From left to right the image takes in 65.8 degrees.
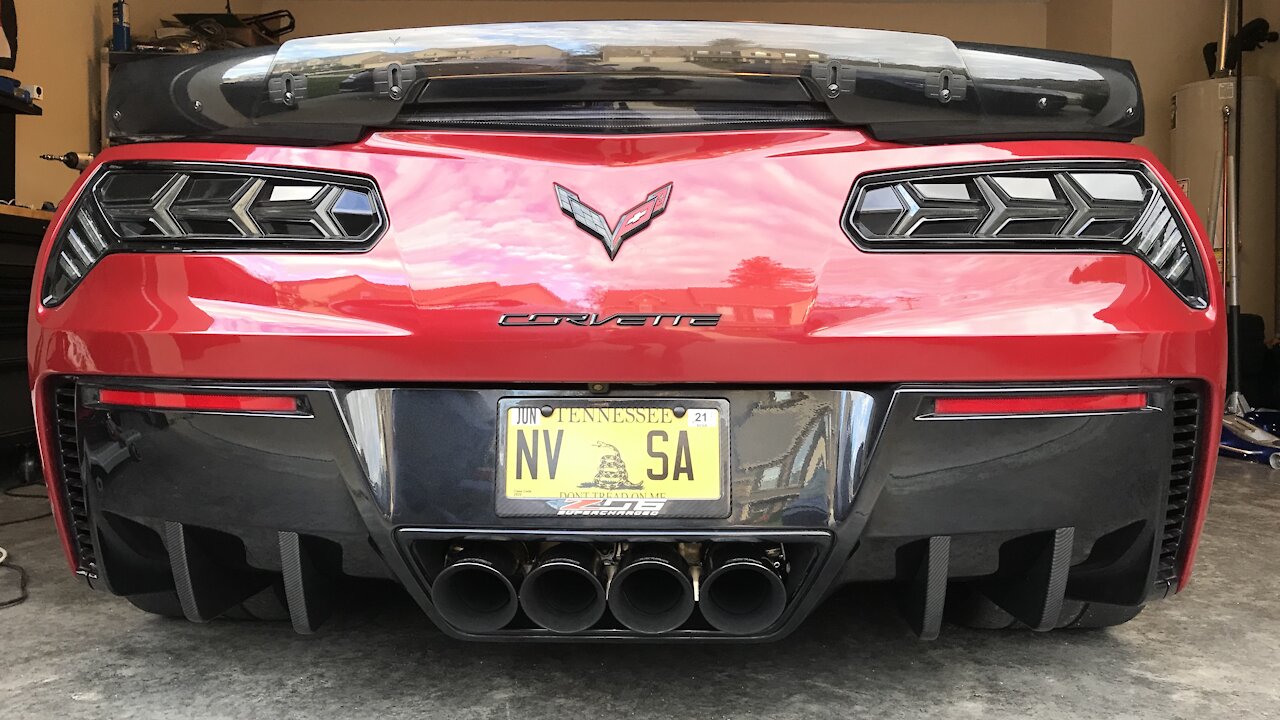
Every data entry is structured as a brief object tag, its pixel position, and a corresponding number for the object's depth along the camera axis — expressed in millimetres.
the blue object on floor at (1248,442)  4297
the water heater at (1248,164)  6582
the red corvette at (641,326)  1182
